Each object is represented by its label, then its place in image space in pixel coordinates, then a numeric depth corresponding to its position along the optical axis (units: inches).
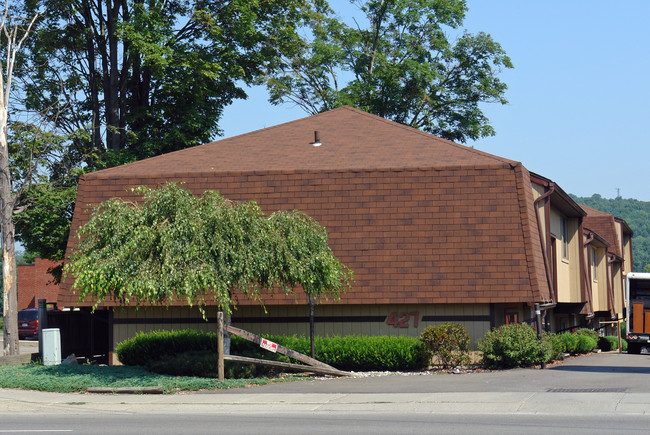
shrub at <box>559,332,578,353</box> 1101.7
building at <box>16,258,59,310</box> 2454.5
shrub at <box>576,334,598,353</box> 1183.6
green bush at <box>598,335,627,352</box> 1518.2
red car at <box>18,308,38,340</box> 1926.7
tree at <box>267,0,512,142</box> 1801.2
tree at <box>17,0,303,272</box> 1338.6
